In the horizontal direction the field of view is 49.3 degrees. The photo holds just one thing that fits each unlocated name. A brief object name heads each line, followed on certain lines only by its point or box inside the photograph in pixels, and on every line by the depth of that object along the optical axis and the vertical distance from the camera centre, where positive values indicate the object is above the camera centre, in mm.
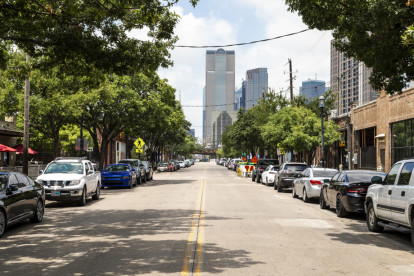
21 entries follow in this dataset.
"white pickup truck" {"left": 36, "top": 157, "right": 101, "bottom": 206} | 16359 -887
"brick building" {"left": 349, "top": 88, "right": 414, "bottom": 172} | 26938 +1774
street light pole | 27641 +3352
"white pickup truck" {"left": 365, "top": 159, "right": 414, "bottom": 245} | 9026 -946
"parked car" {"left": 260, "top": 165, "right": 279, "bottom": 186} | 30362 -1182
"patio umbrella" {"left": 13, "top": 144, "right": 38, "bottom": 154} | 36316 +632
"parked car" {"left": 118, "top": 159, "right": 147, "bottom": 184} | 31150 -881
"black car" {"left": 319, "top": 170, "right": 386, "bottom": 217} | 13094 -1024
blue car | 26750 -1304
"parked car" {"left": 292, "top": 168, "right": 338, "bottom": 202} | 18219 -985
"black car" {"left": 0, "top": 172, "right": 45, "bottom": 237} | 10309 -1087
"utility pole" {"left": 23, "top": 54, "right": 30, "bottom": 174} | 20484 +1128
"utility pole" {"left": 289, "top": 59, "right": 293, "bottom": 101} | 39862 +7167
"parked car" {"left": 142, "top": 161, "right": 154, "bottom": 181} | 35053 -1140
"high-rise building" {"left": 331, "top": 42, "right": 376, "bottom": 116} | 137000 +23970
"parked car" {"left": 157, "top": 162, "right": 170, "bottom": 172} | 61688 -1488
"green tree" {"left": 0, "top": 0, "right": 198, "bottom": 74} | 12297 +3707
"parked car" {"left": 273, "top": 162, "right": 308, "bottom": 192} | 24047 -882
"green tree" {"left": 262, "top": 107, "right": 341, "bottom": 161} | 32844 +1985
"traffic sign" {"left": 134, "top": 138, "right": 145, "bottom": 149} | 43656 +1266
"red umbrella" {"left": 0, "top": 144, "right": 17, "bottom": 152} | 30597 +520
